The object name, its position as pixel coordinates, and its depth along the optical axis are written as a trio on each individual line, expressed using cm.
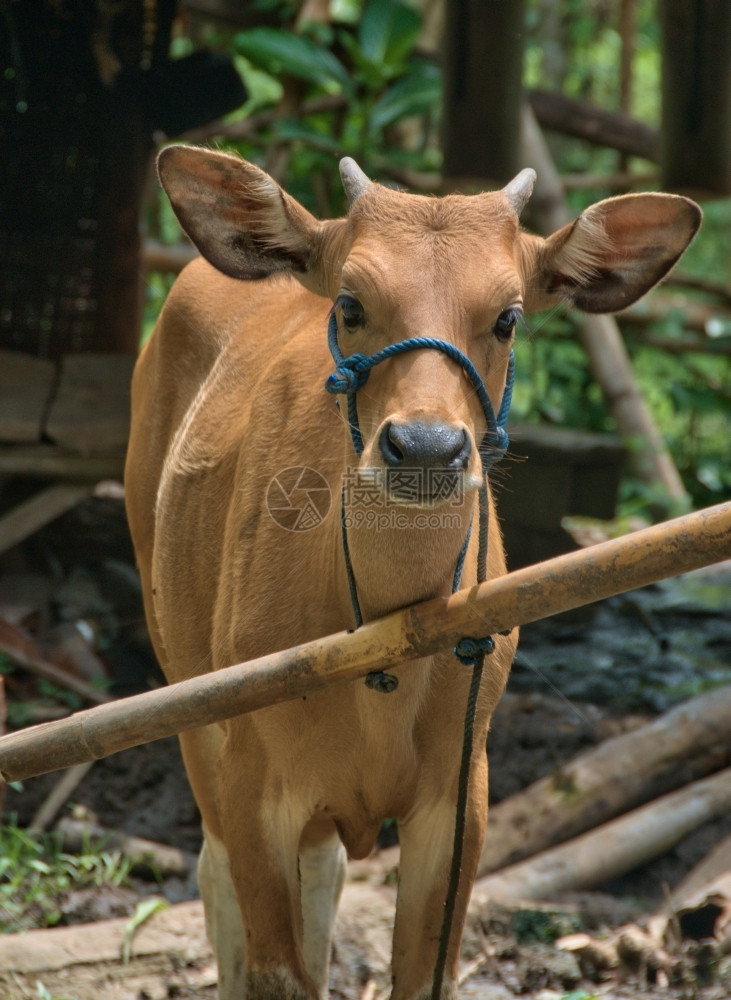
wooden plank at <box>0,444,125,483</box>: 1385
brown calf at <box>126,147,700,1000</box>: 541
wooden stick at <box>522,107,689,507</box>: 1809
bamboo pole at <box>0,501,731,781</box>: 475
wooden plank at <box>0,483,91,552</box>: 1411
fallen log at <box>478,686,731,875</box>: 1056
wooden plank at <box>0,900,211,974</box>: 855
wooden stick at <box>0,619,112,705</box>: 1309
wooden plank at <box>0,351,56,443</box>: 1384
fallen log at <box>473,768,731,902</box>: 987
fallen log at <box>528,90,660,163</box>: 1897
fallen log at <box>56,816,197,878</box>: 1092
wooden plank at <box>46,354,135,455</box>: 1400
